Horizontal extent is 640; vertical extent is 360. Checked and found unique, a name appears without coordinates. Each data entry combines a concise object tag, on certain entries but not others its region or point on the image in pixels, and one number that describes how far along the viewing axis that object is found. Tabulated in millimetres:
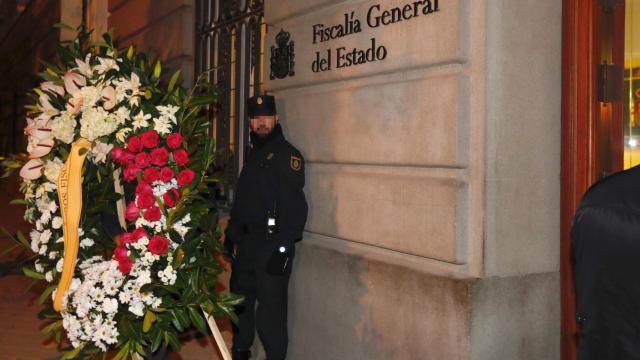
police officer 5305
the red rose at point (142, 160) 3793
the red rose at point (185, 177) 3859
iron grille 7699
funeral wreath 3732
